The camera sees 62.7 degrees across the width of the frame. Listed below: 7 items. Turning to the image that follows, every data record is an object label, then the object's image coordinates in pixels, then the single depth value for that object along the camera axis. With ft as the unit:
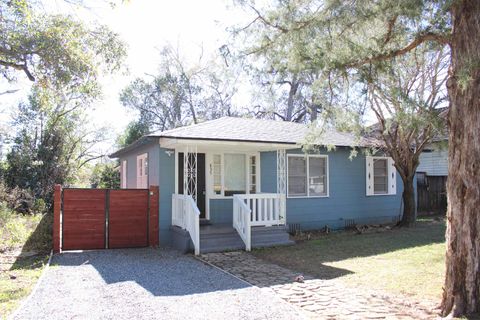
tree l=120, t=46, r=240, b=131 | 98.89
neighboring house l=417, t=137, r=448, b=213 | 57.88
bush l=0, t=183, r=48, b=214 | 48.26
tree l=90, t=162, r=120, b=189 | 79.56
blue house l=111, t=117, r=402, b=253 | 33.01
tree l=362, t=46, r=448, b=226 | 37.76
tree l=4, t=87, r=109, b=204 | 57.98
